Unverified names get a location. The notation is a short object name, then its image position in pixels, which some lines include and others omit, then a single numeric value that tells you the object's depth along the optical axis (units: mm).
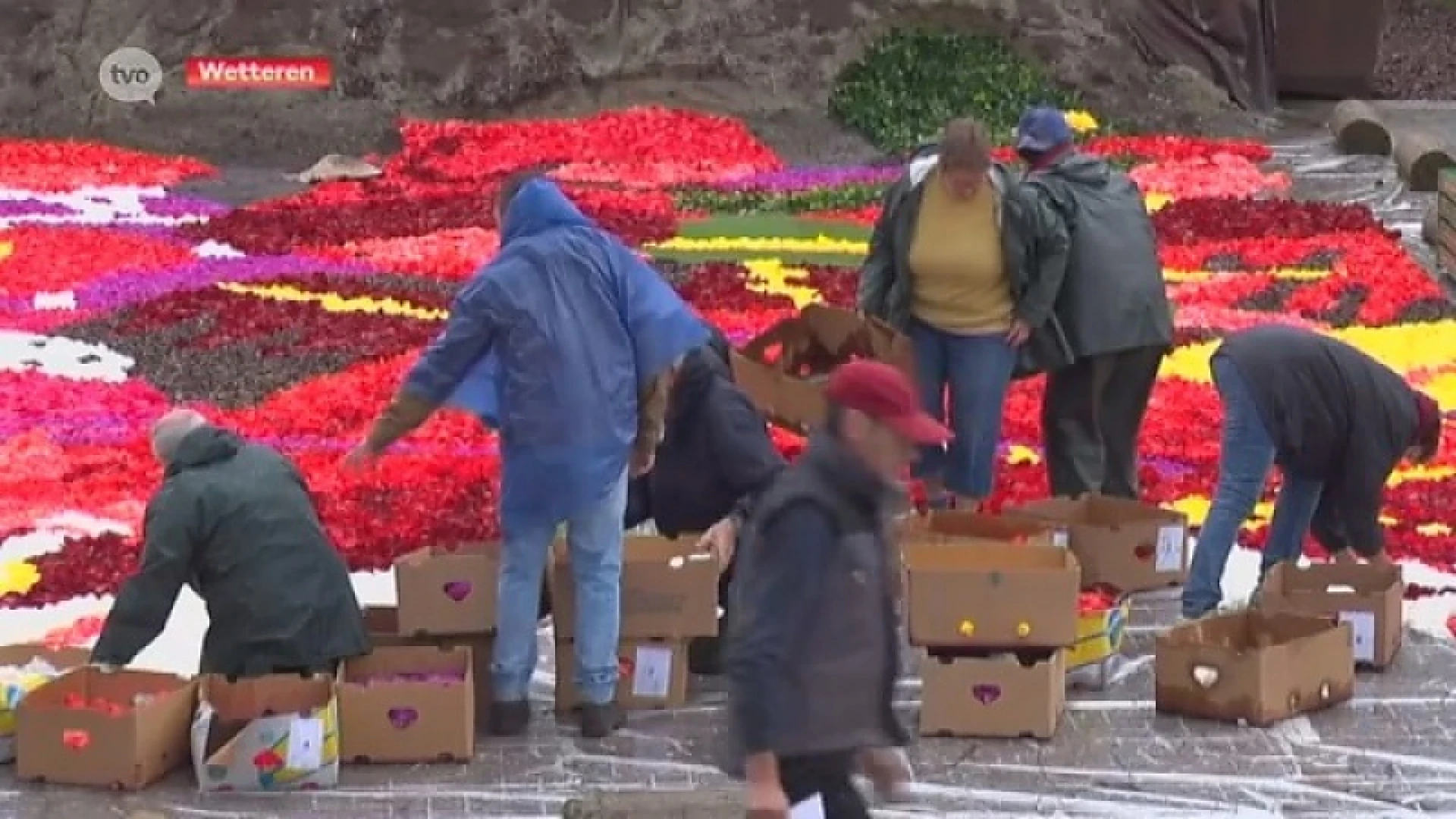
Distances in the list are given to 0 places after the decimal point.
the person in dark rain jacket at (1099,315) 20562
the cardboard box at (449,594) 16812
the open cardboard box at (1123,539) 19687
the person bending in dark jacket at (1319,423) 17594
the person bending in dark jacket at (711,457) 17234
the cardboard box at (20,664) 15836
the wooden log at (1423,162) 38281
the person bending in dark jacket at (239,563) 15758
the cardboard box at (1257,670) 16687
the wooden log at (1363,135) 42312
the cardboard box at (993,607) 16266
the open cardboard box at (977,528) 18359
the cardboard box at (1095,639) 17328
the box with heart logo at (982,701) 16473
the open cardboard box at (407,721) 15812
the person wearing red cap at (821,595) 11219
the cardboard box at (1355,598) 17797
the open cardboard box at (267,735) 15336
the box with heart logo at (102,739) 15336
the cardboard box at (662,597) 16812
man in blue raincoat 15891
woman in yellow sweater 19906
